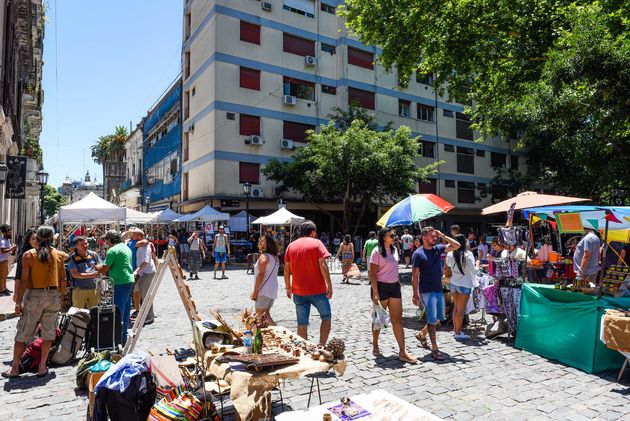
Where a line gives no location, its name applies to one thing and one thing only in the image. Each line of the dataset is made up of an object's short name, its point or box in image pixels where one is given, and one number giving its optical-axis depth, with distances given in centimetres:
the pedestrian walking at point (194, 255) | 1603
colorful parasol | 932
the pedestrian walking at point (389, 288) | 609
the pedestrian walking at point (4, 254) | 1190
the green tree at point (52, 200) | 8828
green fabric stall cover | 578
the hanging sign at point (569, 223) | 920
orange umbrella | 1013
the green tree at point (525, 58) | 843
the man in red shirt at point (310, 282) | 578
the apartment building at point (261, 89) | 2639
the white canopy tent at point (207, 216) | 2209
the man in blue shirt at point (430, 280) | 634
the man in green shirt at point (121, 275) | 694
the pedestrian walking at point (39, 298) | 551
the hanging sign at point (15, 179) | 1405
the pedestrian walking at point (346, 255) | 1627
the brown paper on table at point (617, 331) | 524
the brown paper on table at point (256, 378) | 344
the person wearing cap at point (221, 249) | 1685
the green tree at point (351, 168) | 2370
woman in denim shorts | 723
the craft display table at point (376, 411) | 289
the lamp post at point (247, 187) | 2185
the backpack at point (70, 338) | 613
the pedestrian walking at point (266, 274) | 625
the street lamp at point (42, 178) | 1964
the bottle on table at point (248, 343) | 423
